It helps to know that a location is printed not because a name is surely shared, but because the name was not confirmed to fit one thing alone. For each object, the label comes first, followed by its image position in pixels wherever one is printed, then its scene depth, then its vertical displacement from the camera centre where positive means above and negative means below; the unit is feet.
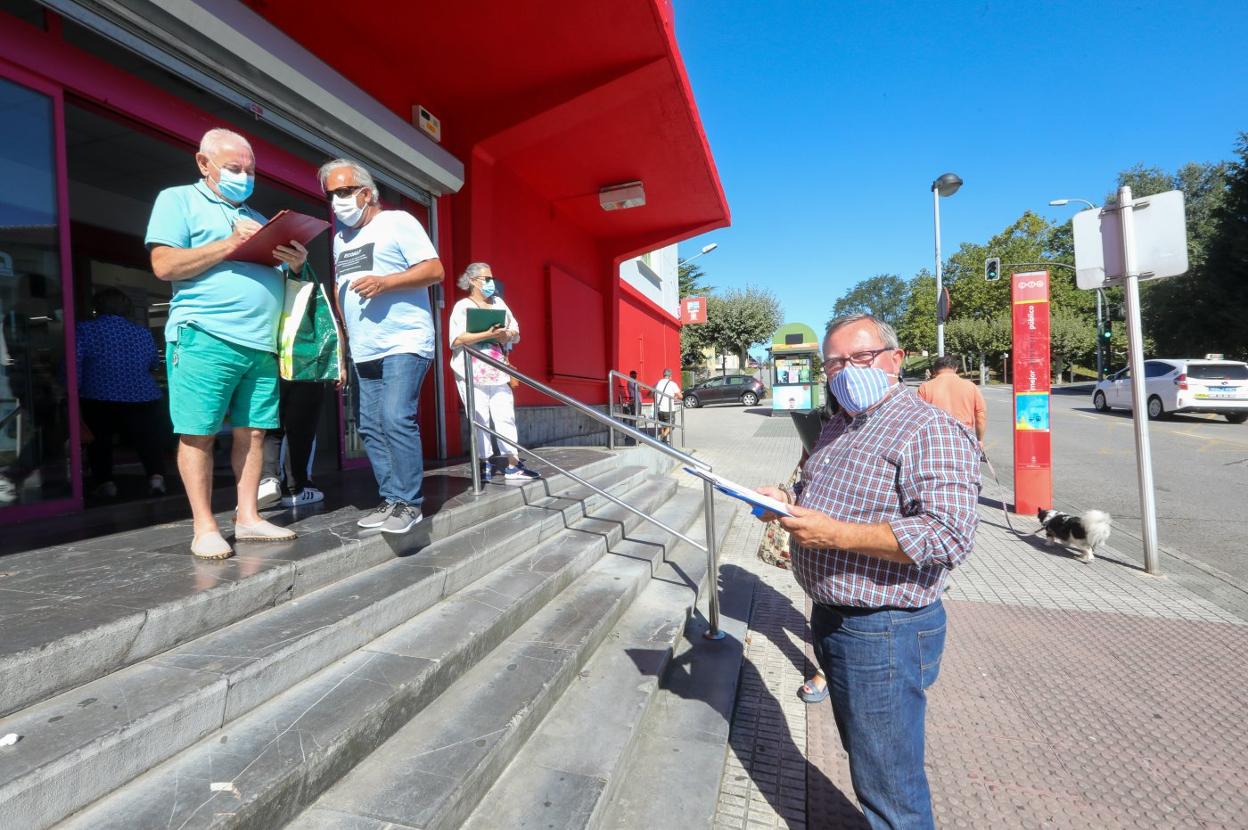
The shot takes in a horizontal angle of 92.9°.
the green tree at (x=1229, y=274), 74.79 +15.06
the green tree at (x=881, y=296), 311.68 +58.43
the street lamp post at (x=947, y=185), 40.93 +15.11
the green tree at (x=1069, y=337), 132.46 +13.03
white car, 45.42 +0.20
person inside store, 12.09 +1.01
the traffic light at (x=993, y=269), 56.95 +12.53
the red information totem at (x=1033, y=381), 20.36 +0.58
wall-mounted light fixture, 27.12 +10.13
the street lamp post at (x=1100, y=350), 101.73 +7.89
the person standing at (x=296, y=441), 11.51 -0.23
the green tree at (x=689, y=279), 140.05 +31.64
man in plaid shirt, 4.72 -1.32
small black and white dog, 15.61 -3.66
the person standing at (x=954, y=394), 17.60 +0.20
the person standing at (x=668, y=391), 33.98 +1.42
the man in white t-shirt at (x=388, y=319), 8.70 +1.59
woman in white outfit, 14.44 +1.10
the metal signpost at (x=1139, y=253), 14.96 +3.64
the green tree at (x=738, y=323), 126.41 +18.55
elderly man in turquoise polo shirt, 7.11 +1.52
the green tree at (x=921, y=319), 179.93 +27.05
